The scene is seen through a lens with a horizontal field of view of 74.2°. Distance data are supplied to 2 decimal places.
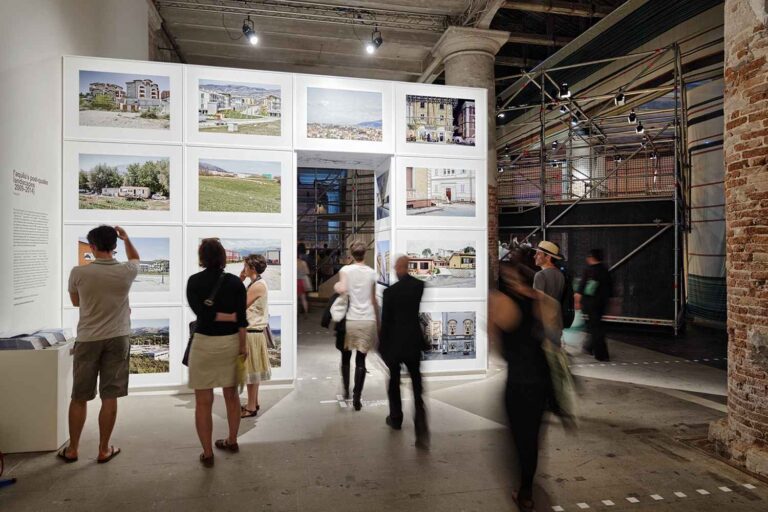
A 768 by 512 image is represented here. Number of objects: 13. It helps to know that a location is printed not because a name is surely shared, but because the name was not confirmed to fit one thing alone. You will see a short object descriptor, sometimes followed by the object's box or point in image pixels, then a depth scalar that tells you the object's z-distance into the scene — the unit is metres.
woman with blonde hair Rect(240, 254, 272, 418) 4.49
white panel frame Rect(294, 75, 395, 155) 5.69
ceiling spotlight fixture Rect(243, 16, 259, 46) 8.47
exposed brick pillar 3.45
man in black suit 3.95
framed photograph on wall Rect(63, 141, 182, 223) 5.10
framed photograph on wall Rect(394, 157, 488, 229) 6.01
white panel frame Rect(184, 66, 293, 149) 5.40
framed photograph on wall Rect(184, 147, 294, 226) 5.41
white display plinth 3.69
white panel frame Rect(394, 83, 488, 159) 6.00
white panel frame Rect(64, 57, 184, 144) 5.08
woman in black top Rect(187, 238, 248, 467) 3.48
